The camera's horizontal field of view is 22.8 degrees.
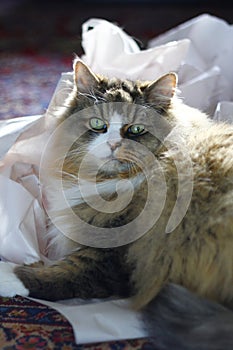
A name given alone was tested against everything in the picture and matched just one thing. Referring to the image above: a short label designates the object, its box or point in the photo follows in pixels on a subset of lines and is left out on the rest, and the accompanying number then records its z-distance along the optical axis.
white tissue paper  1.27
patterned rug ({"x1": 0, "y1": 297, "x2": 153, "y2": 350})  1.21
